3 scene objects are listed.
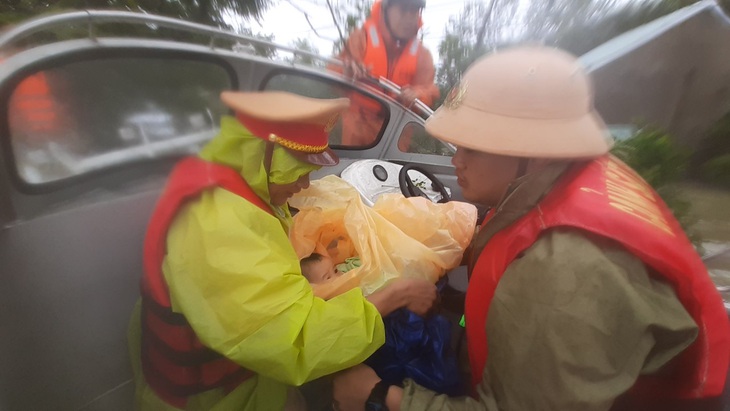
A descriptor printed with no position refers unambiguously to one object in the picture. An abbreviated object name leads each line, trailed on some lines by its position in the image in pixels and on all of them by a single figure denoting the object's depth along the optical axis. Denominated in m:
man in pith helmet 0.80
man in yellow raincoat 0.85
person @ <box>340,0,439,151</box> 1.00
